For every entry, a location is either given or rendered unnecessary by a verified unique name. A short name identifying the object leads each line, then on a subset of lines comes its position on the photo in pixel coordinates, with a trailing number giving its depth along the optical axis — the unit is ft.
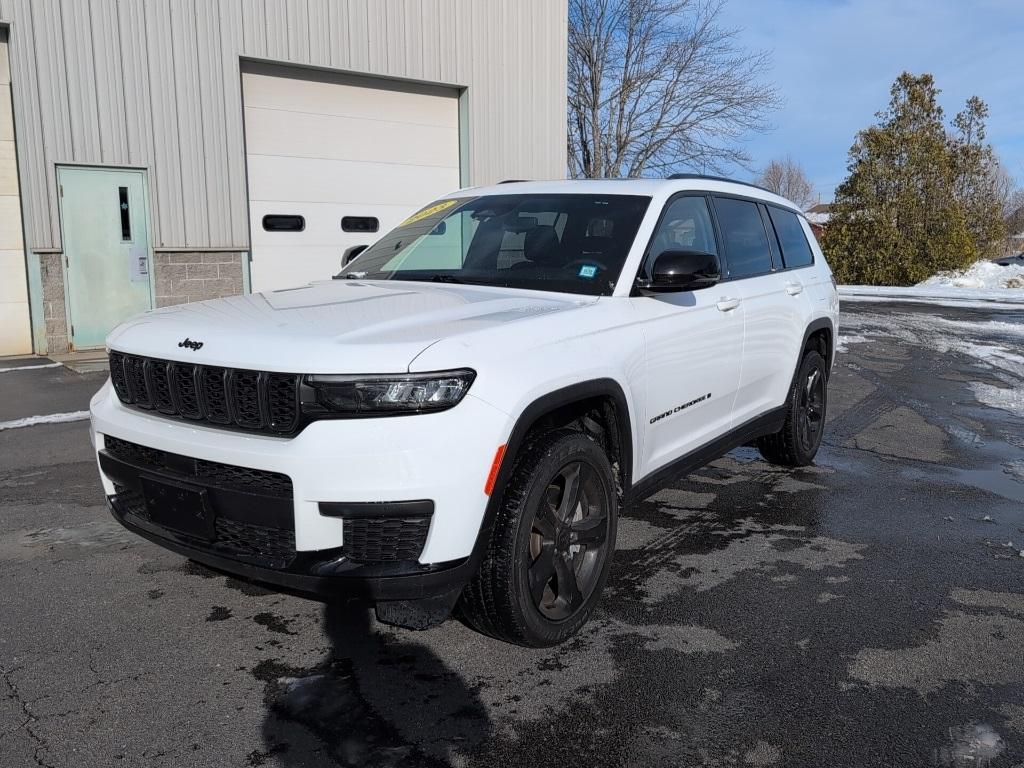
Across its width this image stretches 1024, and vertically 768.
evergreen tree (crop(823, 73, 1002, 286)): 84.89
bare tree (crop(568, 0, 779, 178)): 107.34
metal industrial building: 32.60
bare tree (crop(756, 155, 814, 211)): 257.98
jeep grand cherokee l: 8.99
